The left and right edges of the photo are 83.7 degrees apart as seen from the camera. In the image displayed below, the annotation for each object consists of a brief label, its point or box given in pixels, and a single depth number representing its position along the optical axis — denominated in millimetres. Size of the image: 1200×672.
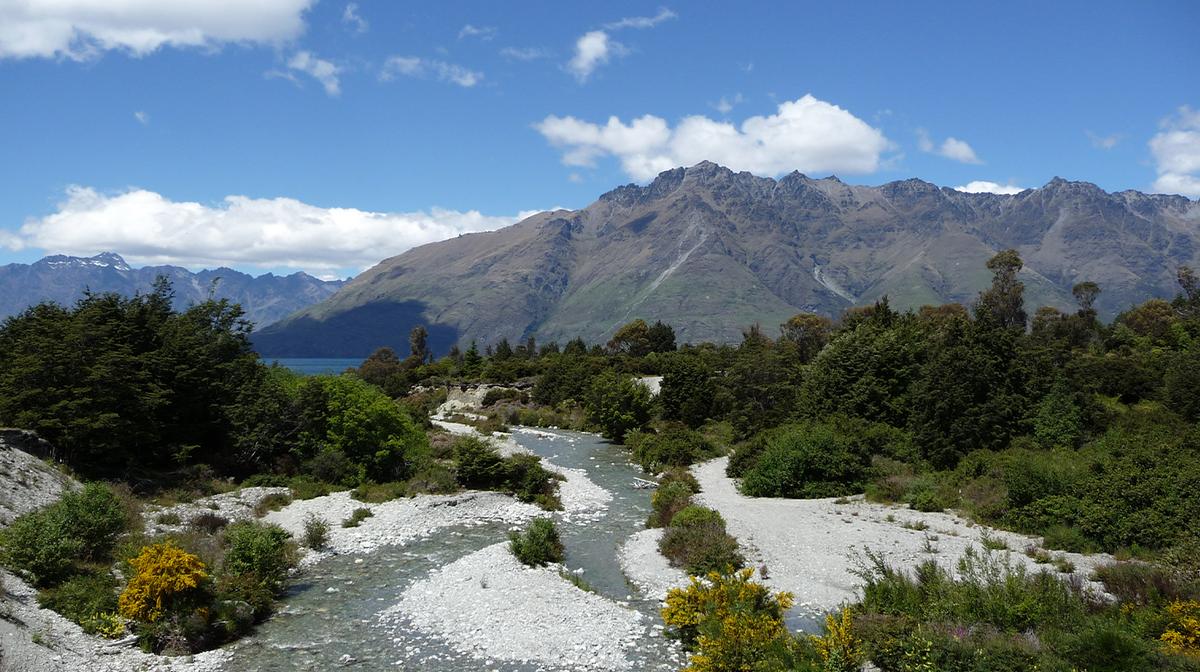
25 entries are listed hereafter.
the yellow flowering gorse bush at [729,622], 13742
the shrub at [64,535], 17531
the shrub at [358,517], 28520
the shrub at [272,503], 29703
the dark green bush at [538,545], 23375
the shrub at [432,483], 33938
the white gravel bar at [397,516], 26594
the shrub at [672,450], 45219
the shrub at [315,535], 24938
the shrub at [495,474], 35000
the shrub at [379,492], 32688
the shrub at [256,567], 18531
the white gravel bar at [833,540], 20672
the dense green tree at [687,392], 58094
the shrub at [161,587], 16312
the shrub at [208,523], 25077
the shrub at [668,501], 29266
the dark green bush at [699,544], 22219
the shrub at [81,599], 16312
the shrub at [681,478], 35938
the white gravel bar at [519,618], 16328
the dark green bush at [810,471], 34625
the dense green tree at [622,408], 57906
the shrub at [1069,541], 22688
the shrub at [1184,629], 12578
